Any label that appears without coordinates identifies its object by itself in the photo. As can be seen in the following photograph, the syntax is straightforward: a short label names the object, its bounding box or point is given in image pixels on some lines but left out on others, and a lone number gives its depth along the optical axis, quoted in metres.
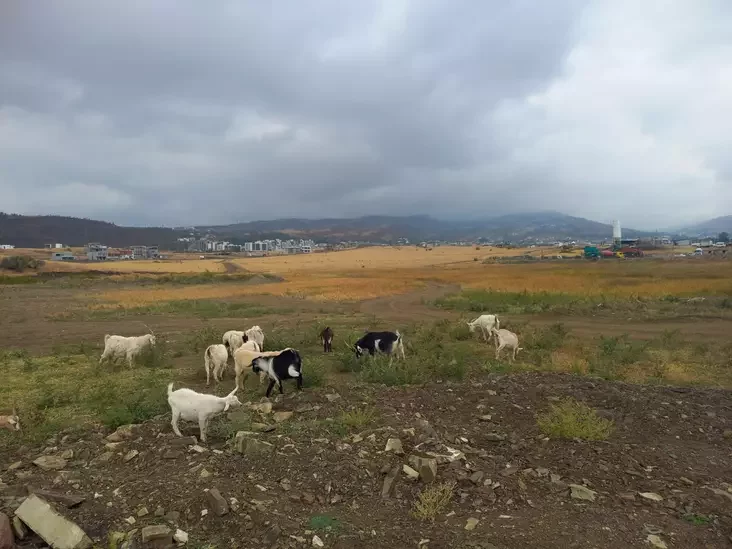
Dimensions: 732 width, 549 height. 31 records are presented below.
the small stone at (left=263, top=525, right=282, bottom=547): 5.04
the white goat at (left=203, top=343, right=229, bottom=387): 12.19
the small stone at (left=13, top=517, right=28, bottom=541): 4.90
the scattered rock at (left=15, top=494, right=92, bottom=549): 4.79
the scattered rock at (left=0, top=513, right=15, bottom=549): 4.66
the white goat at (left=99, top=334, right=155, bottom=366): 14.73
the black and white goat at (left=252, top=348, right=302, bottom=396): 10.08
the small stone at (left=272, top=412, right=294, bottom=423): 8.11
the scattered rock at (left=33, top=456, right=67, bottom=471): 6.64
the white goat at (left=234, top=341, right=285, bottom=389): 10.86
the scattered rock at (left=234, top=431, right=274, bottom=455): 6.72
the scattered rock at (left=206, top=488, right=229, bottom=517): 5.34
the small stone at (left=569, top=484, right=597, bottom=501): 6.03
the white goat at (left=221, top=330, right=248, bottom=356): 15.20
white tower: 147.44
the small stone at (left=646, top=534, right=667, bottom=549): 5.14
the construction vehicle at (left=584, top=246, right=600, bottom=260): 86.45
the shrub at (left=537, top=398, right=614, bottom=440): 7.57
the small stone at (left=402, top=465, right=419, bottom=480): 6.32
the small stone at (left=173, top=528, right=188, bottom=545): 4.96
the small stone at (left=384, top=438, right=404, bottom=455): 6.90
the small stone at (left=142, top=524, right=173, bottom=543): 4.93
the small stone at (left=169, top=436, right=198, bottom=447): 7.05
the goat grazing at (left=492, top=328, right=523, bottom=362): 14.79
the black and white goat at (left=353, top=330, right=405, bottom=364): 13.46
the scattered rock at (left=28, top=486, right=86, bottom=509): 5.42
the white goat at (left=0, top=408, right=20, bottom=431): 8.55
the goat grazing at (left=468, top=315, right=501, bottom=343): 18.01
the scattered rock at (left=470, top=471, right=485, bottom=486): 6.28
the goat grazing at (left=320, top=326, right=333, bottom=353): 16.45
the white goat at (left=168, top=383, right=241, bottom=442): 7.54
